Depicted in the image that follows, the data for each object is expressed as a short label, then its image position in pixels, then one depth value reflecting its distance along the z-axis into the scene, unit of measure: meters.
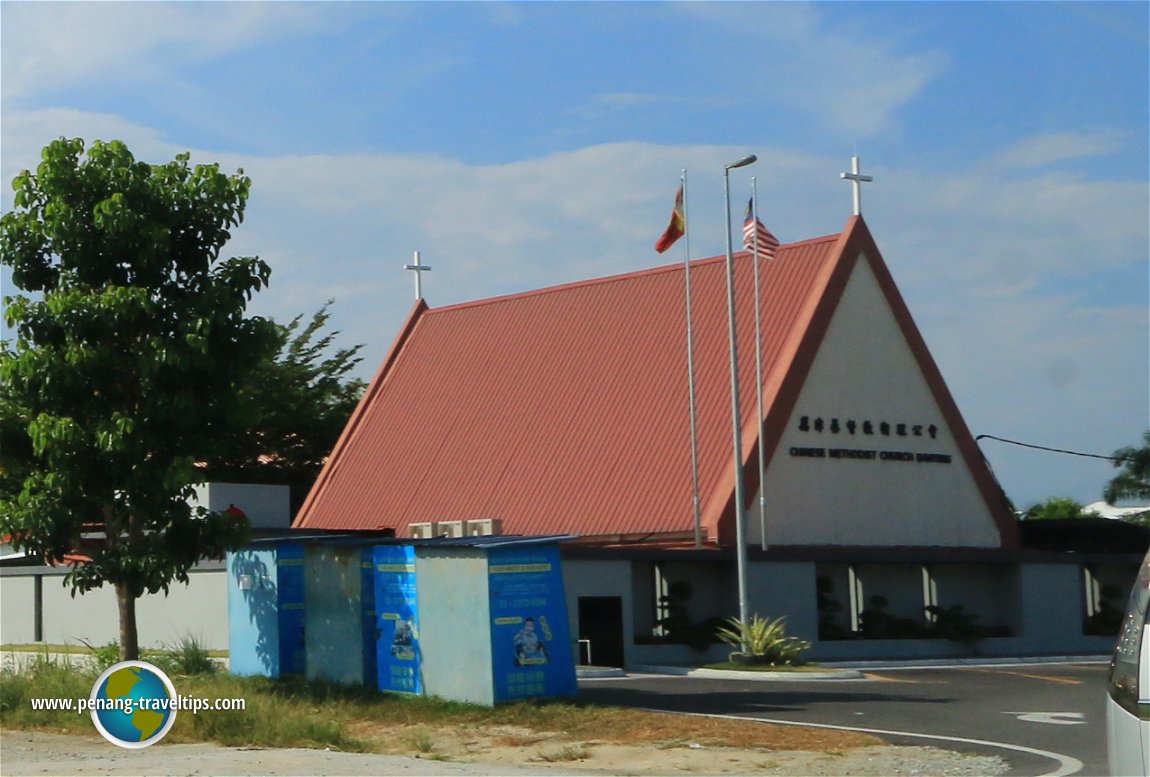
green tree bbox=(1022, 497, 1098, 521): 85.94
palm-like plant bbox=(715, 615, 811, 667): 28.88
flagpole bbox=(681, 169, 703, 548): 34.72
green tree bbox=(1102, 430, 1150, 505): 39.00
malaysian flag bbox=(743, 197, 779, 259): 34.50
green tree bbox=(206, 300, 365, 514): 57.81
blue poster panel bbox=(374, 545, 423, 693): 21.81
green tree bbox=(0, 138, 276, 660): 21.19
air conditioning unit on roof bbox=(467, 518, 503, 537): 36.41
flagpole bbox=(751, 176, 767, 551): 35.50
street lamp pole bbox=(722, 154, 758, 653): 29.23
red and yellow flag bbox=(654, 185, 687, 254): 36.78
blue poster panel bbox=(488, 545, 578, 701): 20.44
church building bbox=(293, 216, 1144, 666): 35.56
